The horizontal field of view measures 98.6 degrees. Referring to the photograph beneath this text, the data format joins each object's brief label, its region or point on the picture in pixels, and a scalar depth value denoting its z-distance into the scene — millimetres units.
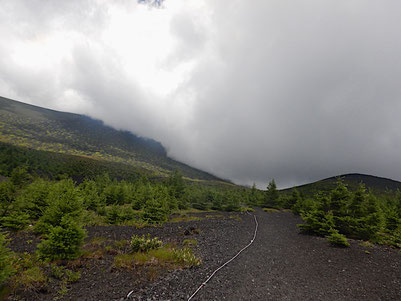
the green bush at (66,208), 10352
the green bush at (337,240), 14523
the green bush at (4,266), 5811
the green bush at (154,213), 21156
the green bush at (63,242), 8945
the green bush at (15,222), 13933
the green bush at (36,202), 17812
